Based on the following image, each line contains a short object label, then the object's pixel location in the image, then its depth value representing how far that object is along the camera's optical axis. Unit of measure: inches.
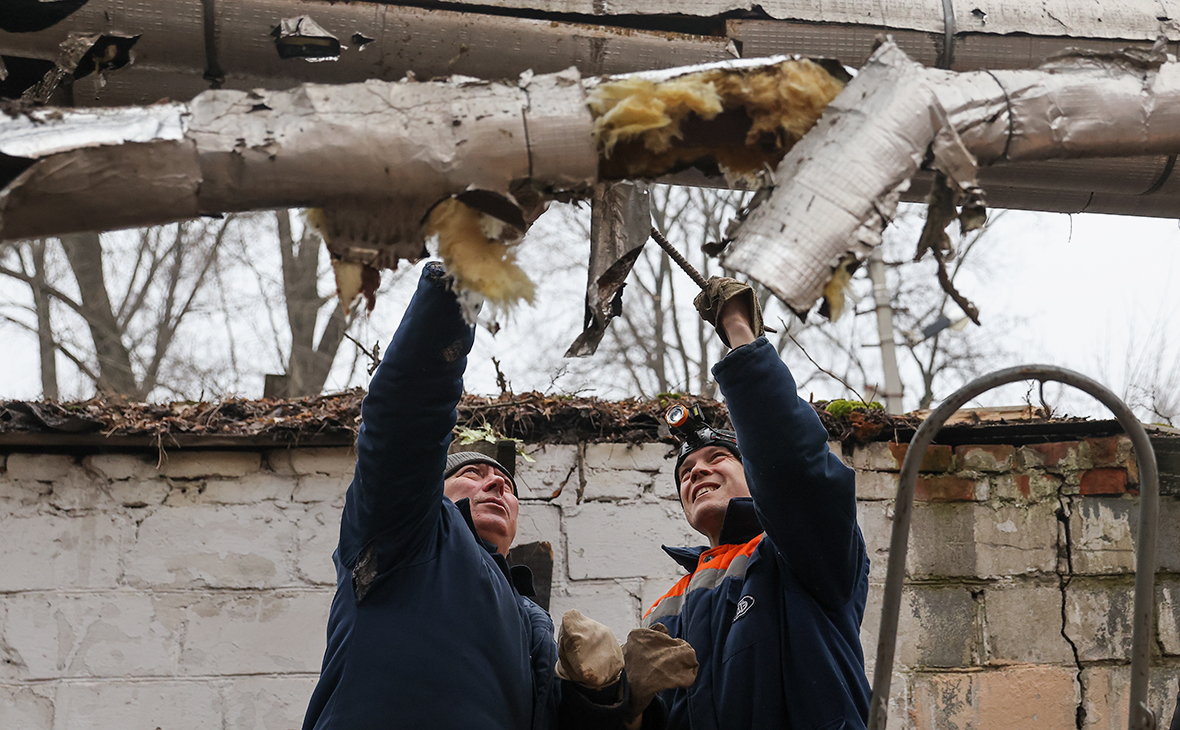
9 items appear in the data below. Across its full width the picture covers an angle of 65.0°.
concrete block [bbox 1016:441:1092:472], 149.6
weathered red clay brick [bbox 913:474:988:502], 148.3
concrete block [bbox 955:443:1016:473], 150.3
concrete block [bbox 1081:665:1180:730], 138.6
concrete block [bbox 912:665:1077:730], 137.4
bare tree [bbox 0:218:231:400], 385.1
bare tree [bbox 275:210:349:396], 397.7
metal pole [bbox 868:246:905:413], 308.0
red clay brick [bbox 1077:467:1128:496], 147.9
